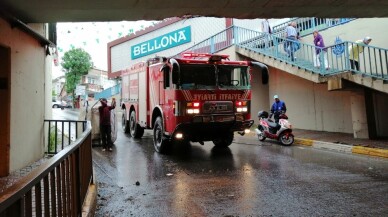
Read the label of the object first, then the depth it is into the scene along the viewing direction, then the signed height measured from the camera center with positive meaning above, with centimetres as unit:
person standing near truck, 1020 +10
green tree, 4666 +943
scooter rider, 1238 +53
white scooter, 1095 -25
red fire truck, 834 +73
